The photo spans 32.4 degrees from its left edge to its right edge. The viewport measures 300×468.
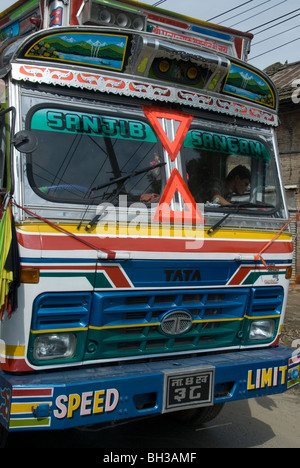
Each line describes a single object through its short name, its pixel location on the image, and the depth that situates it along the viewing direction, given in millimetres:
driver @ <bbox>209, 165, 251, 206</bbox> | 4313
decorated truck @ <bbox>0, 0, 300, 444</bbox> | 3301
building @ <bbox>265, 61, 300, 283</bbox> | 12852
